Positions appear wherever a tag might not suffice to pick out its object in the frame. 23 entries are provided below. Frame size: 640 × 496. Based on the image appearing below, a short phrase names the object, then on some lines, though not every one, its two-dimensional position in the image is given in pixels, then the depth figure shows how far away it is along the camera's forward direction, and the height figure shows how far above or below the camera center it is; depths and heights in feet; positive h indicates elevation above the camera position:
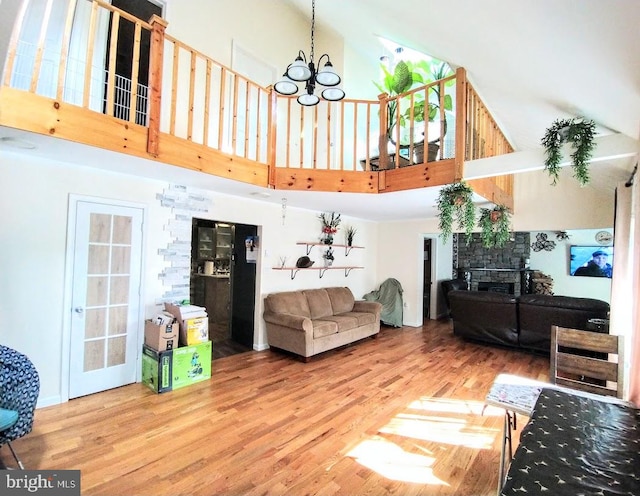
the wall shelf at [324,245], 17.07 +0.57
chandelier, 8.61 +5.02
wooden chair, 6.62 -2.14
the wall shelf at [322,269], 16.21 -0.80
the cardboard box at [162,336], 10.50 -2.97
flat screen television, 23.79 +0.29
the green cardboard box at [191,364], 10.65 -4.04
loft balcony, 7.29 +4.63
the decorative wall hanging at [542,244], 26.16 +1.60
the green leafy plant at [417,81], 14.05 +8.34
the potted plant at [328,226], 17.93 +1.68
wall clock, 23.66 +2.14
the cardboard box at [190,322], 11.10 -2.62
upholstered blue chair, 6.18 -3.13
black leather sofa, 13.94 -2.63
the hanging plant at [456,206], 10.34 +1.82
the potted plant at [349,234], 19.74 +1.37
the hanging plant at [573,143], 7.92 +3.20
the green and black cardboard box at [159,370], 10.25 -4.06
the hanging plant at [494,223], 13.67 +1.69
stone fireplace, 26.73 -0.34
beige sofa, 13.57 -3.20
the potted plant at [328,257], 18.34 -0.11
